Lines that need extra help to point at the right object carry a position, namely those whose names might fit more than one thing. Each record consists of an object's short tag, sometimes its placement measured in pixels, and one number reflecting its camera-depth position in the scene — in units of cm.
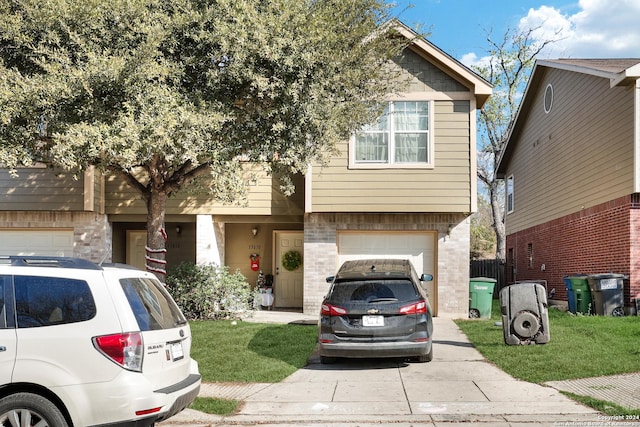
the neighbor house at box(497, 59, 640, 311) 1406
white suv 491
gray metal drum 1037
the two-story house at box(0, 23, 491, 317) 1507
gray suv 901
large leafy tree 947
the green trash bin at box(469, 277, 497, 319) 1506
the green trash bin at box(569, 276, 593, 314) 1480
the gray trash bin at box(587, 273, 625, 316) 1397
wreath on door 1750
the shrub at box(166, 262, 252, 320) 1412
